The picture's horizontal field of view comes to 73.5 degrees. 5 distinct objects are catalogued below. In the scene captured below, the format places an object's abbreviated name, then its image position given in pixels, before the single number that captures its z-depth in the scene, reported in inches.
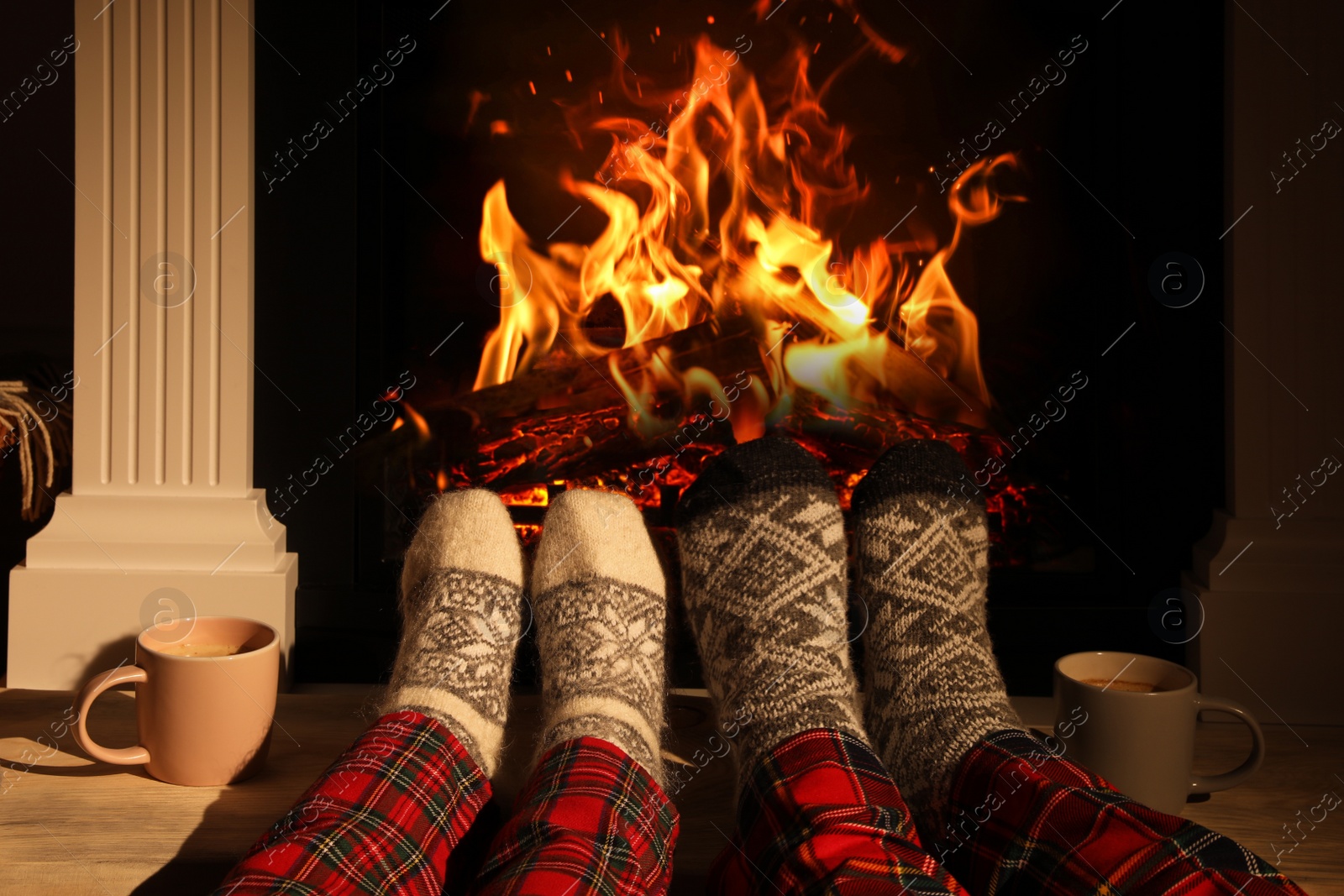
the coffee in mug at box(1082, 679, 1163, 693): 30.2
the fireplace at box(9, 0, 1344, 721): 39.0
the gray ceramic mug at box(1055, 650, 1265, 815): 28.6
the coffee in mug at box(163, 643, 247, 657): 32.0
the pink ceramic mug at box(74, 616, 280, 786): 30.0
